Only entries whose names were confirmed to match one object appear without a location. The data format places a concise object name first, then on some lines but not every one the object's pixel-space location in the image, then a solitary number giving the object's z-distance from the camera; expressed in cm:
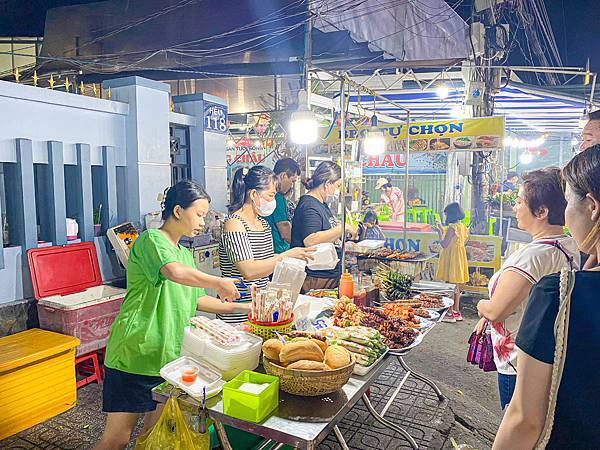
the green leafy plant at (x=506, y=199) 1159
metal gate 687
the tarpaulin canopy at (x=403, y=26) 532
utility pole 789
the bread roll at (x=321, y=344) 221
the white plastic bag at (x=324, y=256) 356
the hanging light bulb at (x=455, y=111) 1163
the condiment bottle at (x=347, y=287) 340
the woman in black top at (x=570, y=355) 135
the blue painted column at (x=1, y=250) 431
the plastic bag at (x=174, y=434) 213
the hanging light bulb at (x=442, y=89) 880
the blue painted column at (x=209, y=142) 685
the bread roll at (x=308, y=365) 203
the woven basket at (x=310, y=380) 200
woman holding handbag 244
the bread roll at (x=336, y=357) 207
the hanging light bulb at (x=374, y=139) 615
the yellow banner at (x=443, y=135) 670
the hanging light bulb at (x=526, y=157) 2102
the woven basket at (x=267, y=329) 246
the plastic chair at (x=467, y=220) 915
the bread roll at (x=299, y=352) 209
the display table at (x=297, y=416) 181
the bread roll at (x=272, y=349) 214
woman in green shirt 254
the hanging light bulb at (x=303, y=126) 464
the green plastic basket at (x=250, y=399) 186
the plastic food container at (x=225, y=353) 218
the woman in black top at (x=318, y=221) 436
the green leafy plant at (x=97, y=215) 540
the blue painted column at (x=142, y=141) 558
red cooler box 437
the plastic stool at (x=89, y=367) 458
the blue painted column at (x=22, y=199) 450
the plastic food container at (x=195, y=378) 205
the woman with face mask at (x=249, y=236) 318
